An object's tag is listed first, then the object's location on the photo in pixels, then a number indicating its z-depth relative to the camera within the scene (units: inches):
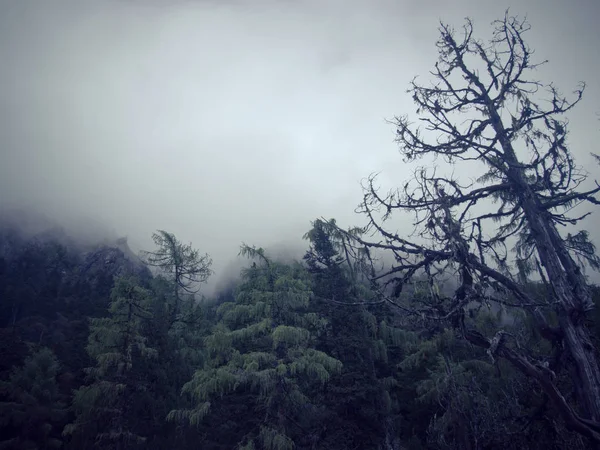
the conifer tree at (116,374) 596.9
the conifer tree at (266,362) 521.3
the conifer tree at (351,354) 594.2
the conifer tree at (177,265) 906.7
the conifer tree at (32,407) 795.4
